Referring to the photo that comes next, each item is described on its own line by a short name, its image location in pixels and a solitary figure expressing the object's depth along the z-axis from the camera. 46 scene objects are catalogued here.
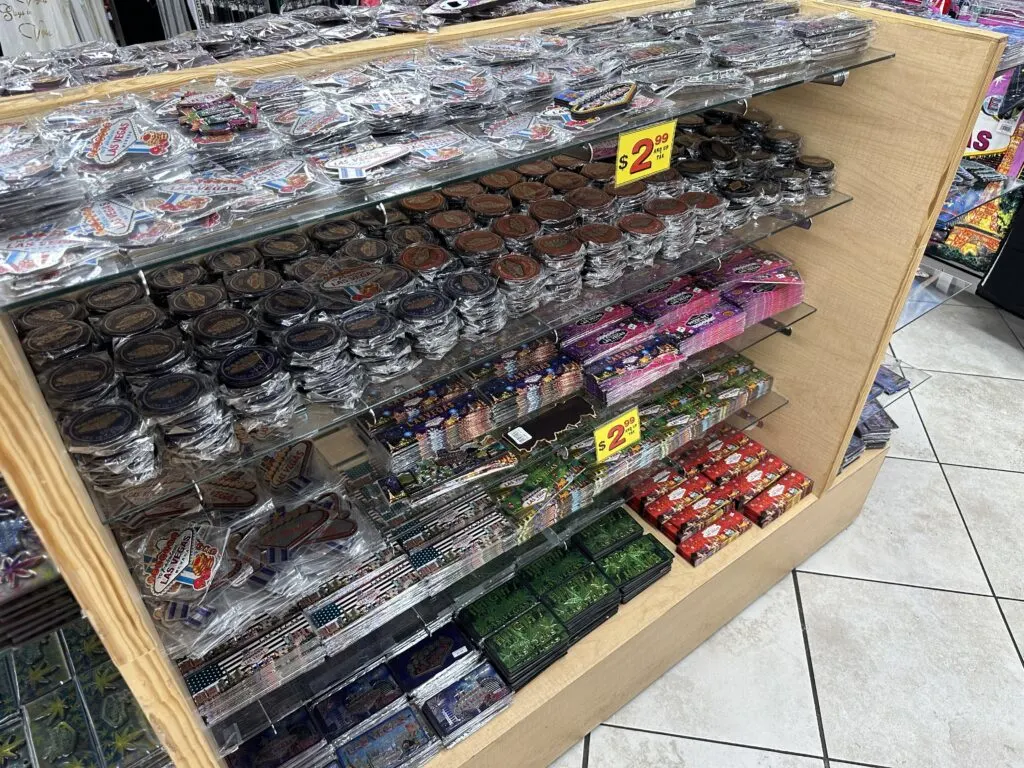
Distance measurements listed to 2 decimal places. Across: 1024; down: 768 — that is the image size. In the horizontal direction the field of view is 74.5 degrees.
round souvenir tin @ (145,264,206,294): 1.04
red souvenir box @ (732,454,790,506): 1.84
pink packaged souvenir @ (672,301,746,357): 1.52
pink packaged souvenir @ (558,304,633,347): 1.43
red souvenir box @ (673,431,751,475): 1.95
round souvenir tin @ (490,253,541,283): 1.16
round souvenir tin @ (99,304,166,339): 0.93
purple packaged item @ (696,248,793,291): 1.64
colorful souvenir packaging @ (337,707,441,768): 1.30
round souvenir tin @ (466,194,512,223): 1.27
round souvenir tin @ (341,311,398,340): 0.99
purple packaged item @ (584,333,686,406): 1.39
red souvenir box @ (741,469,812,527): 1.79
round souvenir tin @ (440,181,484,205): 1.31
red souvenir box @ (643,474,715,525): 1.80
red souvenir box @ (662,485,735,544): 1.74
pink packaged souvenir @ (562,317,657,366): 1.40
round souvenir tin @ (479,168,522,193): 1.35
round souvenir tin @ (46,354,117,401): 0.81
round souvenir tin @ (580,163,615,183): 1.40
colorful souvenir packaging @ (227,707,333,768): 1.26
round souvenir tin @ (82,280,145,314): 0.98
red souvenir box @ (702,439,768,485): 1.91
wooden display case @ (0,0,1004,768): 0.87
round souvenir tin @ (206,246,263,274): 1.08
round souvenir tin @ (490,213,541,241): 1.22
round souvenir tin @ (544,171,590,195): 1.37
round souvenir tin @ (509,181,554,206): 1.33
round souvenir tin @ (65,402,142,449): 0.77
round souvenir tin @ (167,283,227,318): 0.99
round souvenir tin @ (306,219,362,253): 1.18
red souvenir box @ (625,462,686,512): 1.84
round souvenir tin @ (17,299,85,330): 0.93
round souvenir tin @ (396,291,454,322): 1.04
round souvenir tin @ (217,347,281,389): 0.89
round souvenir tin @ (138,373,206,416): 0.83
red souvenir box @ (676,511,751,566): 1.69
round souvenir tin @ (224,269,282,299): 1.04
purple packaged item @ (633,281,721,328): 1.53
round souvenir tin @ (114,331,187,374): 0.87
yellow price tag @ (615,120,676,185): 1.08
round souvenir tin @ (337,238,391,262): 1.14
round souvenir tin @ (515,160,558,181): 1.41
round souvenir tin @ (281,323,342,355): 0.94
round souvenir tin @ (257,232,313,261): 1.13
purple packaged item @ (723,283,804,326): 1.62
